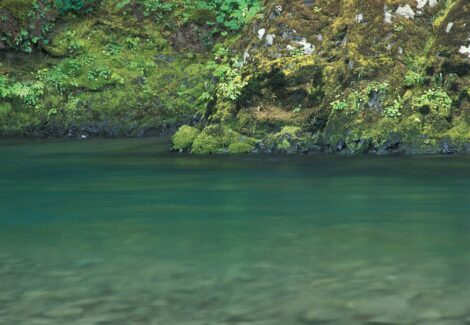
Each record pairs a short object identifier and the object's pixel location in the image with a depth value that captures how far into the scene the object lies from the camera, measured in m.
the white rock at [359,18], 19.42
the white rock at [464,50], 18.09
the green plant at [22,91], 24.72
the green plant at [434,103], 17.33
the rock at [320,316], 5.33
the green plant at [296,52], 19.73
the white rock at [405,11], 19.25
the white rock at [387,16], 19.08
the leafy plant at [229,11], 26.80
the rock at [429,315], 5.35
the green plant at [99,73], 25.52
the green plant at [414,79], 17.88
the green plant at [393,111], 17.44
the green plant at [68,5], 27.73
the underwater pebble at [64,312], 5.55
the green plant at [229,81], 19.51
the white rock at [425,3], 19.36
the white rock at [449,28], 18.64
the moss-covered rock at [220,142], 18.36
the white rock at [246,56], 20.30
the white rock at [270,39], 20.09
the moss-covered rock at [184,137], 19.00
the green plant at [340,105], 18.00
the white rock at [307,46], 19.74
